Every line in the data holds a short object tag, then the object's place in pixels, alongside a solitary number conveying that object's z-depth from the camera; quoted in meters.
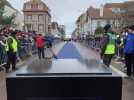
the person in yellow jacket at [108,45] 5.44
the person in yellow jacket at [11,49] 6.69
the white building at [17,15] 32.37
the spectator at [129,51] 5.57
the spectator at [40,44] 10.20
